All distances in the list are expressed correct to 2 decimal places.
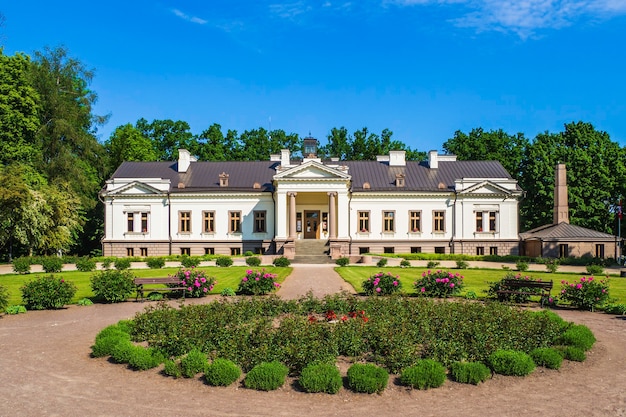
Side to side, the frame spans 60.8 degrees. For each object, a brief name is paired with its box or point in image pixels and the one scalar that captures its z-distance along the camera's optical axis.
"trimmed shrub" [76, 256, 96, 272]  32.34
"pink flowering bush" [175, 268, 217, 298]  20.27
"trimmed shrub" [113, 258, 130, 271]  32.41
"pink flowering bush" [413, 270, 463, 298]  19.70
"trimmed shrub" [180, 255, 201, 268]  33.75
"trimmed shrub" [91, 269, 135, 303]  19.31
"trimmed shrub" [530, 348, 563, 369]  10.89
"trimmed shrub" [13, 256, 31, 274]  30.98
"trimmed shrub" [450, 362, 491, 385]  9.88
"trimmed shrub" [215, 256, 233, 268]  34.44
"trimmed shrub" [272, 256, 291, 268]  34.19
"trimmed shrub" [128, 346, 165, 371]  10.76
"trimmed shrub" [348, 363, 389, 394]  9.34
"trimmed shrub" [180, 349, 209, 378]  10.20
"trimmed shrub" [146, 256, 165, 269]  33.91
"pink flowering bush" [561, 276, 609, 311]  18.00
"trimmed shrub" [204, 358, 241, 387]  9.73
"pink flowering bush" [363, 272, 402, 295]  19.81
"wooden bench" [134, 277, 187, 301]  19.77
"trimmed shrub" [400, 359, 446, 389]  9.64
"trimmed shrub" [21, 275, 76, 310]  18.08
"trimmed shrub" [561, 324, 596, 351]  12.14
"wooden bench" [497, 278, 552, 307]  18.70
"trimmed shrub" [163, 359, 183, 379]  10.25
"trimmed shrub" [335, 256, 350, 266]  35.19
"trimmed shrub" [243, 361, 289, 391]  9.53
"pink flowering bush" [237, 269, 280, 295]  20.64
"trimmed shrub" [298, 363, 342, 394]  9.38
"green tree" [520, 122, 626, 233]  49.53
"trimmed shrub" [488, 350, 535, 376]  10.35
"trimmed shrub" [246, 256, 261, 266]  34.88
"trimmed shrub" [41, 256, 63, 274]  31.64
